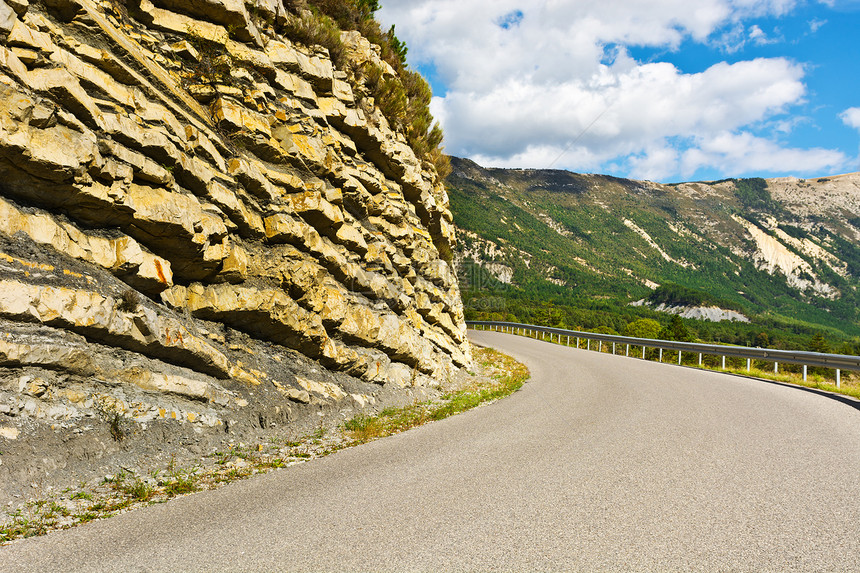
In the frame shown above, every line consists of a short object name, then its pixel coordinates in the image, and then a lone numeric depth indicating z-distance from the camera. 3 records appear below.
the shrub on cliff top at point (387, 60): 11.57
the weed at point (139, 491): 4.91
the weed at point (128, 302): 6.20
